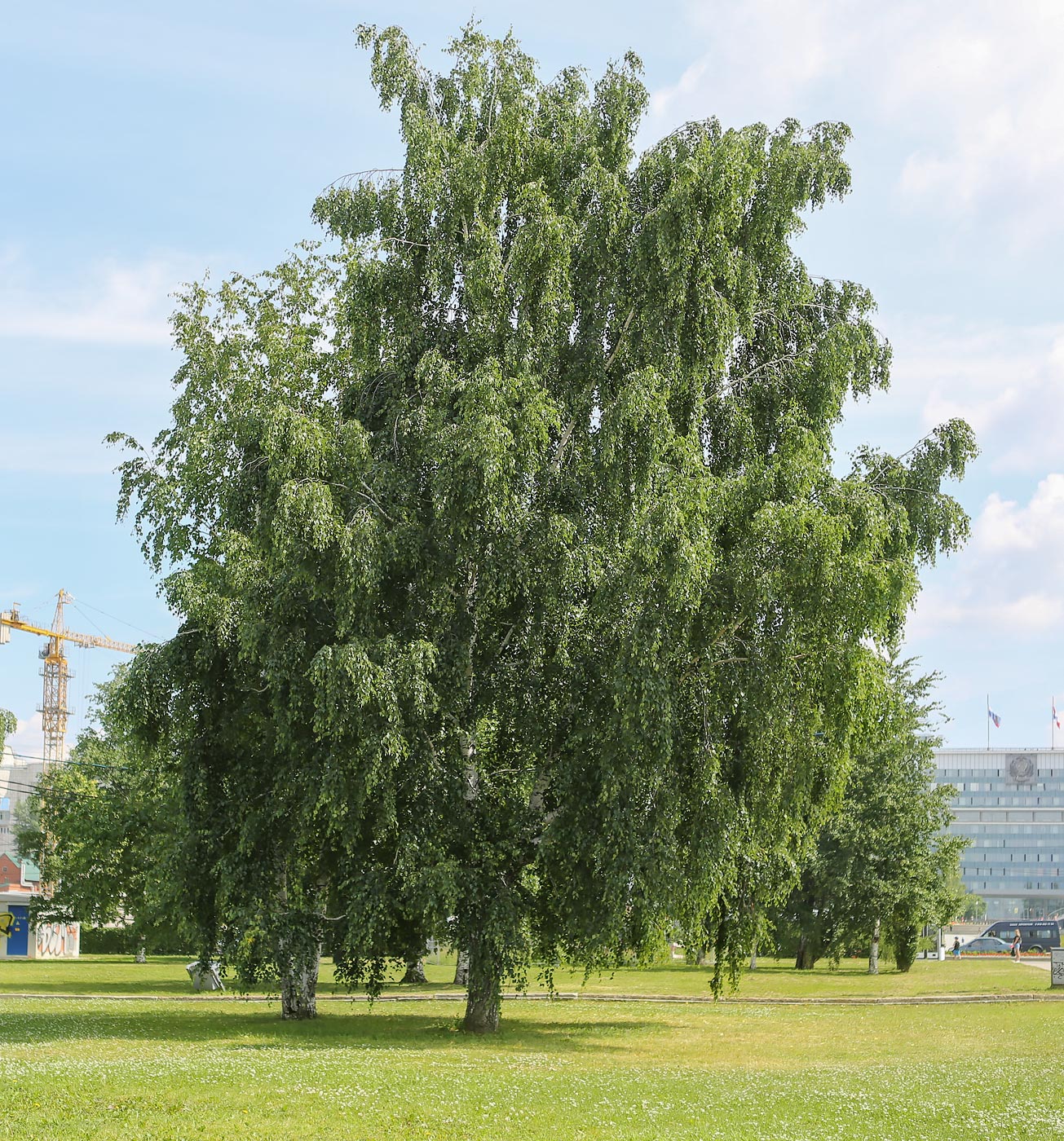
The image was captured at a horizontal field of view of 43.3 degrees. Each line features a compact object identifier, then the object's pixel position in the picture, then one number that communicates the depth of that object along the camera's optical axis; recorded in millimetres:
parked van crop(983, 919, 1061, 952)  97125
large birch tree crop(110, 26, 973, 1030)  23031
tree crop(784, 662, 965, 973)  51312
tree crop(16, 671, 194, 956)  43969
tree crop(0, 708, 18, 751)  85688
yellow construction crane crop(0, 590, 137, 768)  158750
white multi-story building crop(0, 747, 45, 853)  173875
